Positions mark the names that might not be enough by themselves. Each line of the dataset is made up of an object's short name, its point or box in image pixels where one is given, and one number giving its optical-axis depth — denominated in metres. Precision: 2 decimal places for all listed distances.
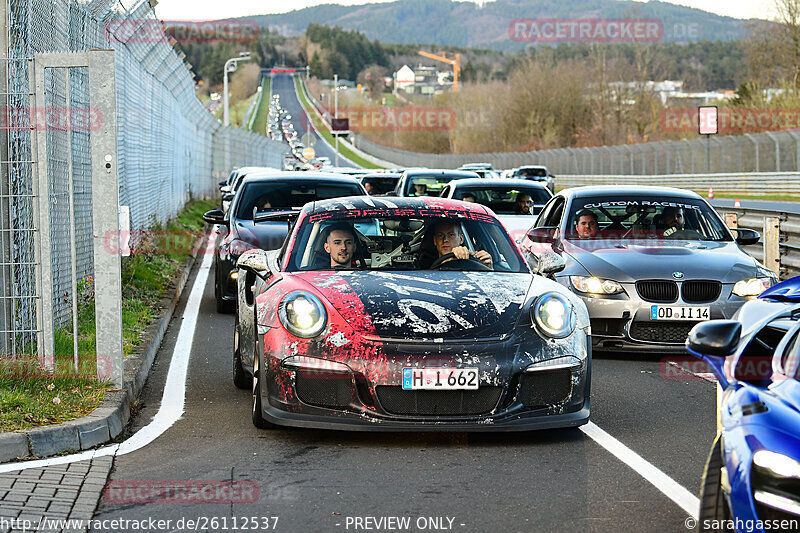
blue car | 6.07
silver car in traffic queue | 17.50
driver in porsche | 13.81
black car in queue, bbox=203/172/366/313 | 22.69
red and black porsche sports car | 11.29
